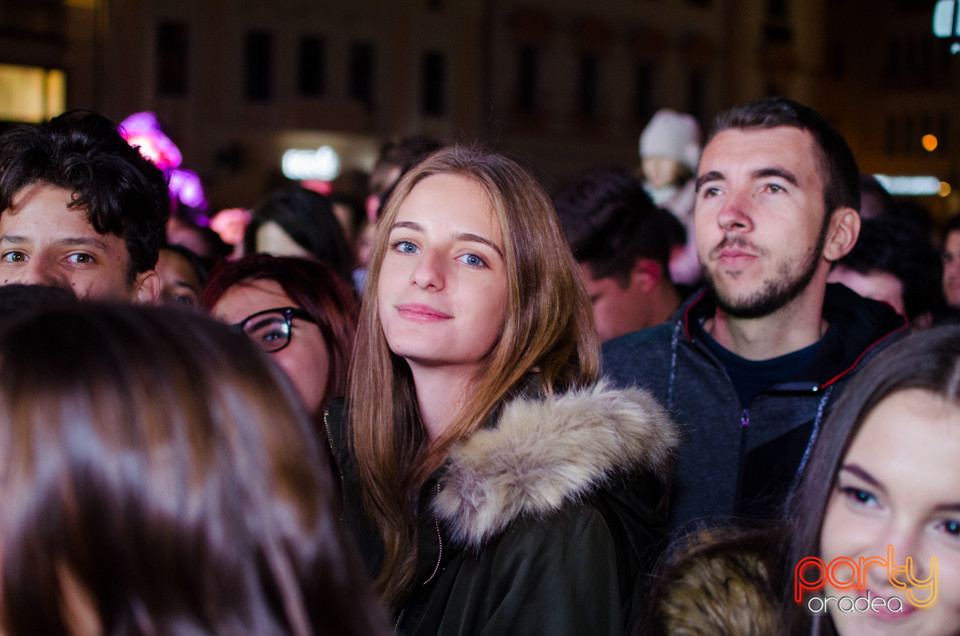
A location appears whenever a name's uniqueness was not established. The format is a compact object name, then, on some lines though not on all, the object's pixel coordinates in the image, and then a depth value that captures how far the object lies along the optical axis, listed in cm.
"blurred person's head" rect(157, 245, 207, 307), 376
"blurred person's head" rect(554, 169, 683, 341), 411
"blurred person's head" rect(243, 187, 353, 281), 463
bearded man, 282
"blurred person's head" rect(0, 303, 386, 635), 111
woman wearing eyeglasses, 311
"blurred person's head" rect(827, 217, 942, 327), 390
